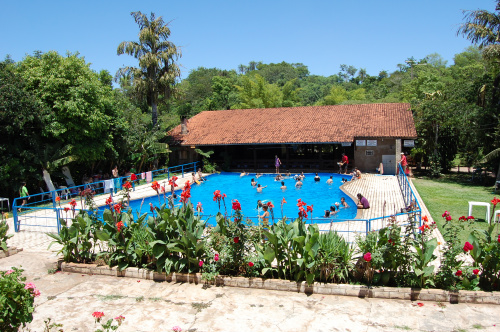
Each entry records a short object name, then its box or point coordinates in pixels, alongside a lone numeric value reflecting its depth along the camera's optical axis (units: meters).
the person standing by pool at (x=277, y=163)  25.81
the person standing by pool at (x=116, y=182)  20.02
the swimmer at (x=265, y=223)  8.11
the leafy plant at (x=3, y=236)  9.89
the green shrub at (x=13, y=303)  4.25
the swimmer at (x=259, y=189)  21.28
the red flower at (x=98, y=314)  4.03
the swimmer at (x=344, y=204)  16.35
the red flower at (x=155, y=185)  8.55
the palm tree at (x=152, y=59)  26.31
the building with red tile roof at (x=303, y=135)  24.04
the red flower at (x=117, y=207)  8.42
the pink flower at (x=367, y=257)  6.55
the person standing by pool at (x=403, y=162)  20.54
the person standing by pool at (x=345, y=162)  24.33
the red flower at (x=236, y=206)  7.48
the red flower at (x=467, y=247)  6.38
